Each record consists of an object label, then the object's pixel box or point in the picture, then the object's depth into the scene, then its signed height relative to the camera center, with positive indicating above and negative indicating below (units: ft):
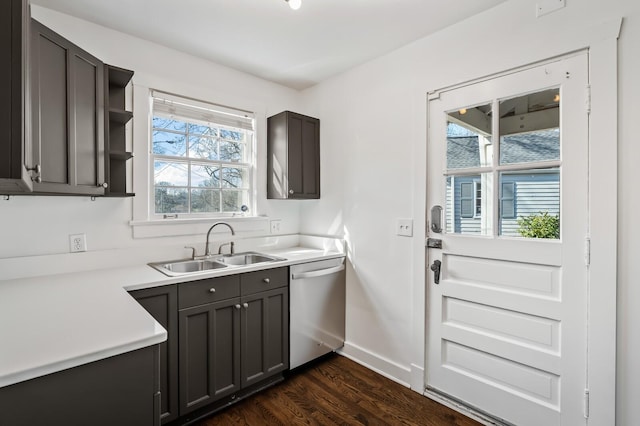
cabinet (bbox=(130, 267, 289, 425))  6.07 -2.66
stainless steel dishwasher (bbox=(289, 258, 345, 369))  8.13 -2.62
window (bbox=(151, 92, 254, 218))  8.15 +1.45
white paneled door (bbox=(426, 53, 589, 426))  5.56 -0.64
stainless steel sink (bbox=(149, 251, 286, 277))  7.63 -1.28
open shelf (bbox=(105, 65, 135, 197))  6.49 +1.71
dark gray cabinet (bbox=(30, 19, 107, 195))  4.76 +1.56
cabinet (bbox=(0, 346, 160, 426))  2.90 -1.81
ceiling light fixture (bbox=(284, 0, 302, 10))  5.06 +3.26
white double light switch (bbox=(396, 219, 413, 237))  7.75 -0.40
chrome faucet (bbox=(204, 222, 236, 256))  8.30 -0.88
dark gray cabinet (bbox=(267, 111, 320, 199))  9.39 +1.63
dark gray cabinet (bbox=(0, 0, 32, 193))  3.05 +1.14
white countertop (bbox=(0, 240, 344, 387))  3.01 -1.31
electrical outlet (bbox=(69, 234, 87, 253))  6.65 -0.66
